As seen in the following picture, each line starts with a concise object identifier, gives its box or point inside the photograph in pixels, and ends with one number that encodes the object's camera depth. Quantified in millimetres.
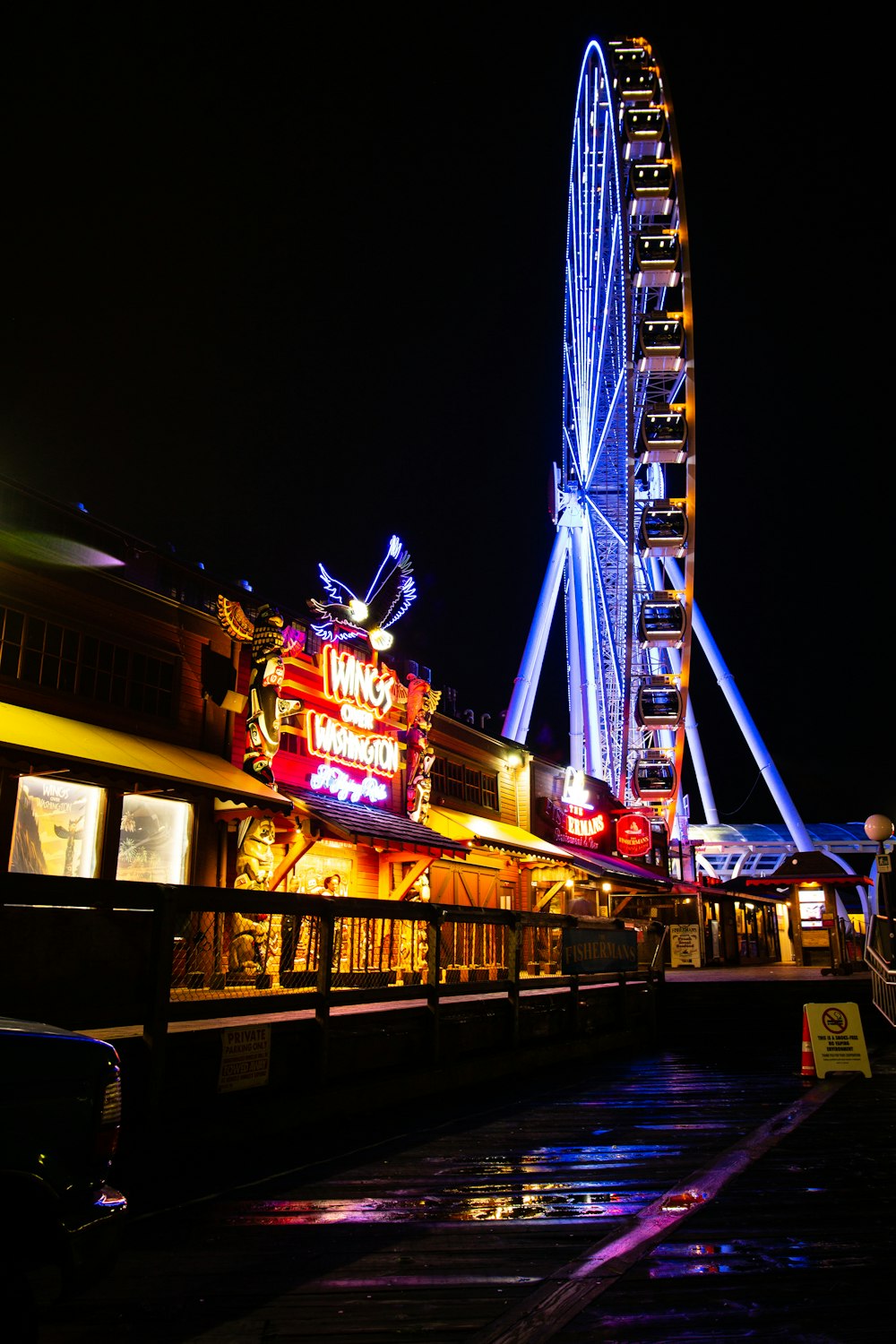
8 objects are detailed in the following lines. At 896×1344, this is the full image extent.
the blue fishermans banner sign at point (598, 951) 13062
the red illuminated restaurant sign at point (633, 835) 31750
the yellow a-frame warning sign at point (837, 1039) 11727
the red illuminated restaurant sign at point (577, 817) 28594
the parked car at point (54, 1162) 3109
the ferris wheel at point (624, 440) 26859
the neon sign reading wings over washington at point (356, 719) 18469
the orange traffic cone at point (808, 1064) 11688
